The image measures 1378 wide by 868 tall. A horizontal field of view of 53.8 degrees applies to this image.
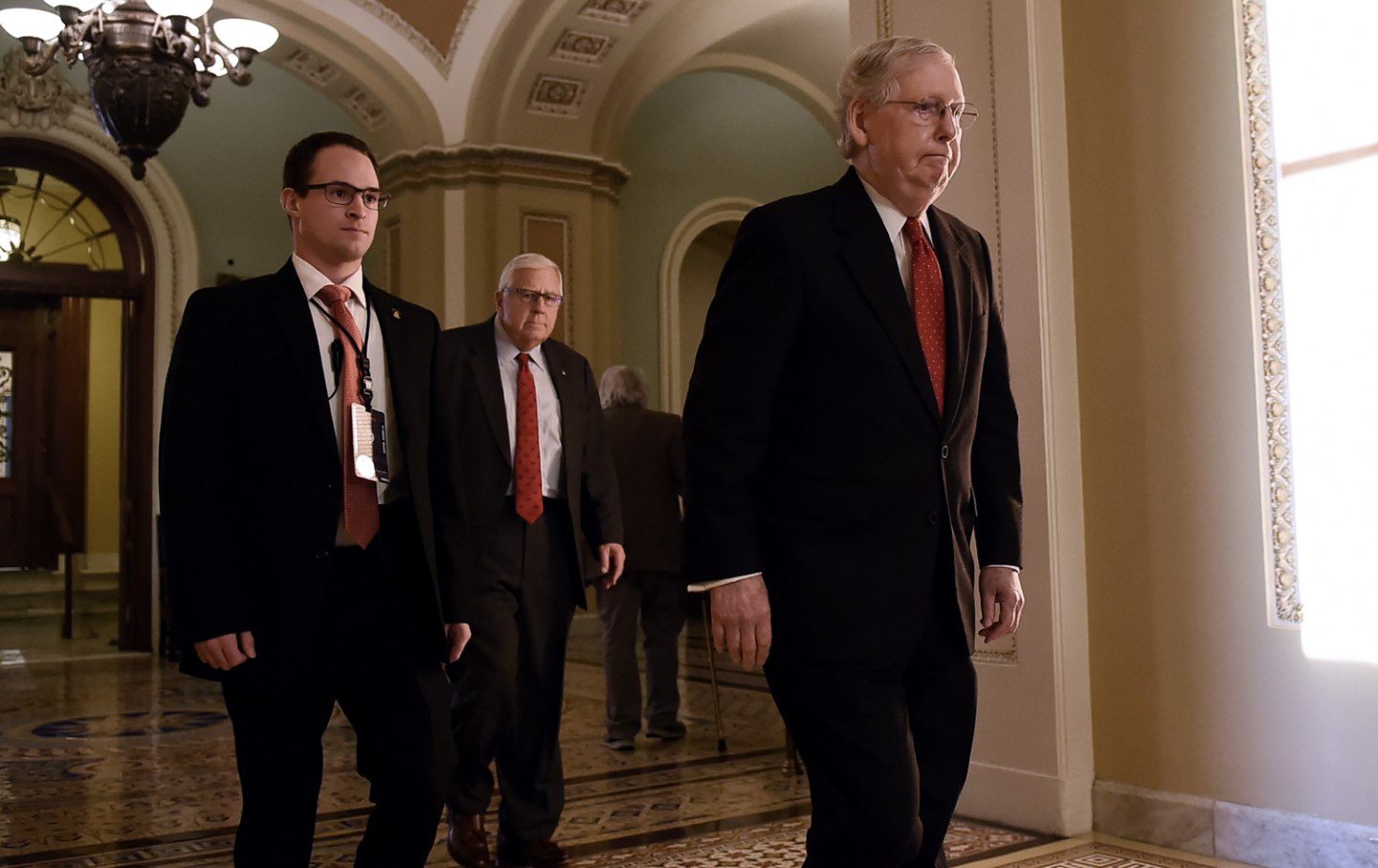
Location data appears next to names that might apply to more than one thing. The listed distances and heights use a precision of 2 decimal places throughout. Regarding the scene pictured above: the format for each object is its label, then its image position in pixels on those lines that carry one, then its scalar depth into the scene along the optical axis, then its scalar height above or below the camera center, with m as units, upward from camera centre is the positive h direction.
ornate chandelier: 5.49 +1.90
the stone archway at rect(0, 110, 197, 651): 9.39 +1.60
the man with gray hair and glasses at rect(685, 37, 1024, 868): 1.80 +0.05
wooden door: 12.30 +0.92
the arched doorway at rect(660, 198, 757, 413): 10.52 +1.95
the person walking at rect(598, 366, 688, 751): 5.42 -0.13
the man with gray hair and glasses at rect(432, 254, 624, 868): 3.40 -0.09
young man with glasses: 2.10 -0.04
